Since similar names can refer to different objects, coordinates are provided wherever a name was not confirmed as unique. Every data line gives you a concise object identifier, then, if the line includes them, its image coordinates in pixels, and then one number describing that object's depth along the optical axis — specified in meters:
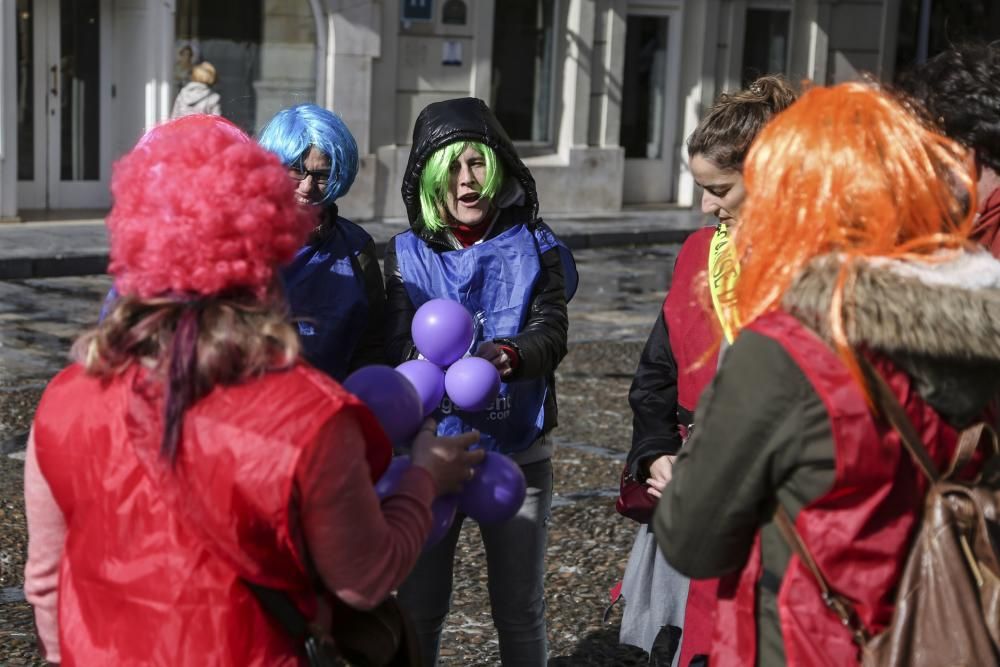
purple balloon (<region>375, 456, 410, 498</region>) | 2.27
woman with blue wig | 3.31
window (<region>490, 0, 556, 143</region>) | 17.14
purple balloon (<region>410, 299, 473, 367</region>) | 3.06
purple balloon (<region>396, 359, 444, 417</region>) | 2.79
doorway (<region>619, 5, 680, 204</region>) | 18.44
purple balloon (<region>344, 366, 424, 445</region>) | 2.43
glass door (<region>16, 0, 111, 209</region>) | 14.80
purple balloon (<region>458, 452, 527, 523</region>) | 2.52
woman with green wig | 3.39
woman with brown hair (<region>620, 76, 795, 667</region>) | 3.07
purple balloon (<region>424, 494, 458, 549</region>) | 2.40
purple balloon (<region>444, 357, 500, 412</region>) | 3.05
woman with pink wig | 1.98
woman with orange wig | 1.99
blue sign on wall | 15.96
